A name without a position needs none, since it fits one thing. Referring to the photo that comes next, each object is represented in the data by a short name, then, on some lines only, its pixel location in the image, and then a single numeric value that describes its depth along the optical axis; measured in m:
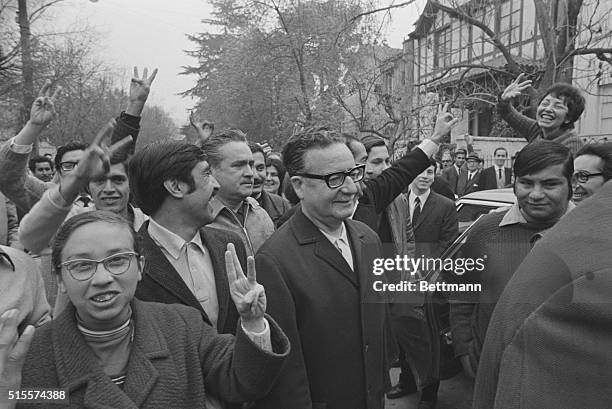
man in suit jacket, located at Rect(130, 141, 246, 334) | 2.13
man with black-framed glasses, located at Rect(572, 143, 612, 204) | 2.85
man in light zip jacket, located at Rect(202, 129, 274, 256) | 3.12
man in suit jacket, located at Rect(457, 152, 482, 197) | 9.47
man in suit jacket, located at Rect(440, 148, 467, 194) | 9.80
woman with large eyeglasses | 1.56
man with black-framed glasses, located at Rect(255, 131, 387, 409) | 2.03
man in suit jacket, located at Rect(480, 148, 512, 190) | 8.55
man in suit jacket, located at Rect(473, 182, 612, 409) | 0.55
